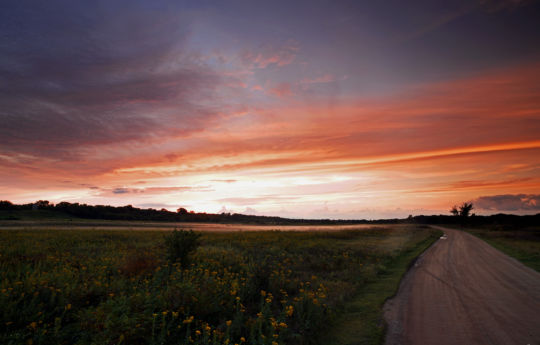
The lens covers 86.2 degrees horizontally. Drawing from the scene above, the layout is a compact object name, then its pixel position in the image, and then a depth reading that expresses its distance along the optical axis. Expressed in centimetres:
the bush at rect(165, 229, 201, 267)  1349
